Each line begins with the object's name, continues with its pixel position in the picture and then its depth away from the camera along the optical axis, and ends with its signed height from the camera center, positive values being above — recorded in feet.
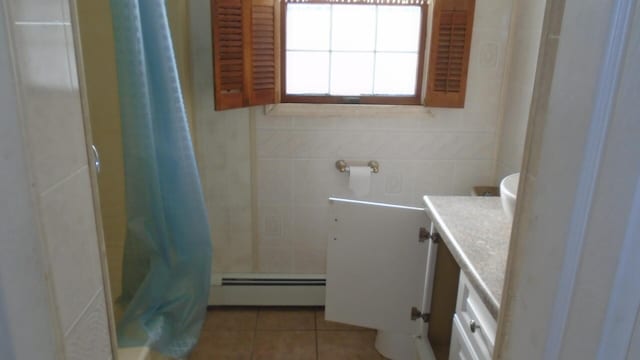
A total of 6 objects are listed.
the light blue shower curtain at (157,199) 5.42 -1.82
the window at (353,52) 7.85 +0.04
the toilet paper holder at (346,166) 8.21 -1.82
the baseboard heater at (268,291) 8.73 -4.18
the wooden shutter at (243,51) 7.23 +0.00
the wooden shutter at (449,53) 7.48 +0.07
